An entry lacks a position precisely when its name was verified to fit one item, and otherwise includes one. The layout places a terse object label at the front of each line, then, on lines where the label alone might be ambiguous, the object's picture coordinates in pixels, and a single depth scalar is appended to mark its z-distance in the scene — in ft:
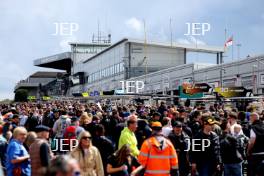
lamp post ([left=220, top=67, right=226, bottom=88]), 160.76
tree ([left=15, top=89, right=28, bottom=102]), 442.09
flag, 161.89
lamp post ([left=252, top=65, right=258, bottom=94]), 137.27
